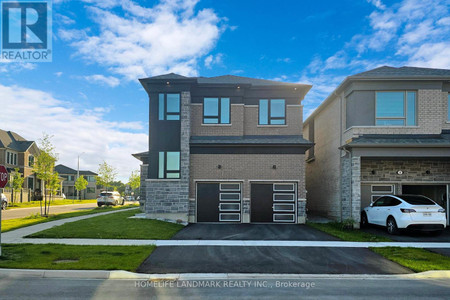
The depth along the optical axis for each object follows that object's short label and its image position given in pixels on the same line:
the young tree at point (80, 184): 45.56
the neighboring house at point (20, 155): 39.12
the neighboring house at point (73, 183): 65.69
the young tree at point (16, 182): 34.81
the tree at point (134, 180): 46.07
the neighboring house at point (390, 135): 14.92
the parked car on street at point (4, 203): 26.52
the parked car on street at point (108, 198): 32.88
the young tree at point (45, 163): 18.88
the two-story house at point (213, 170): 17.09
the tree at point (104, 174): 38.47
